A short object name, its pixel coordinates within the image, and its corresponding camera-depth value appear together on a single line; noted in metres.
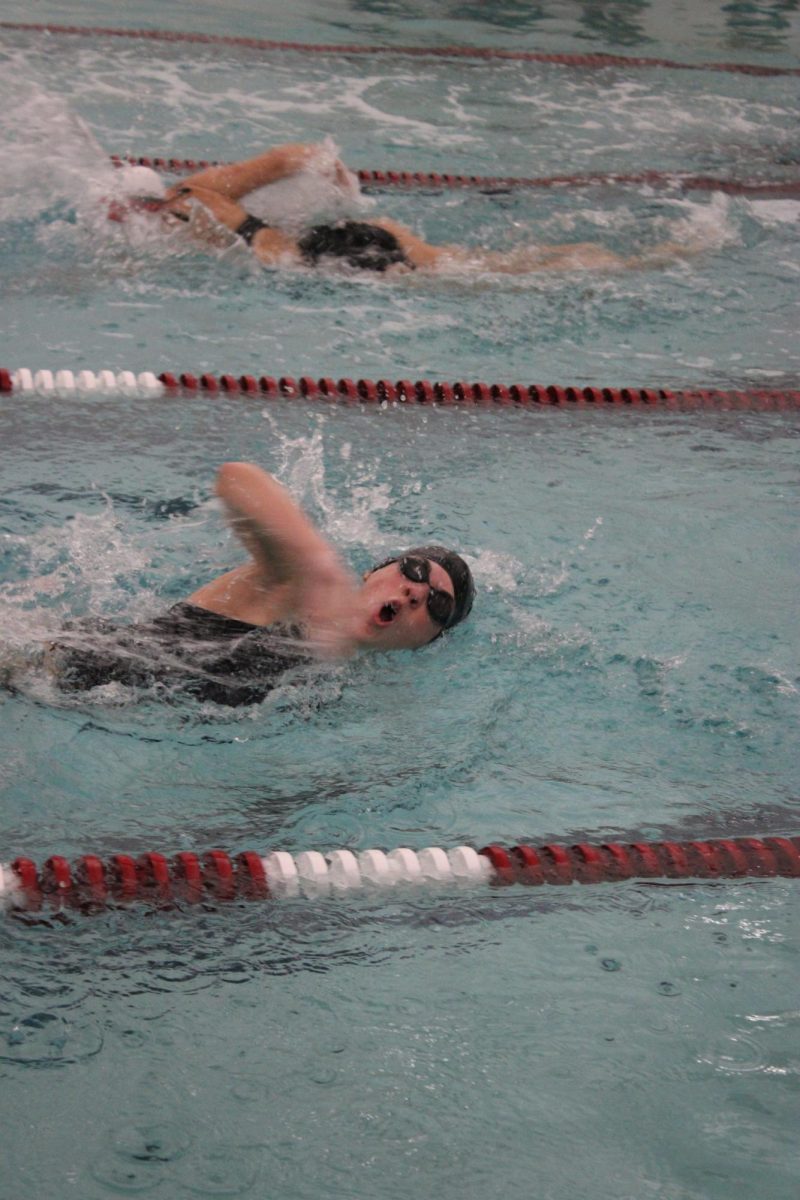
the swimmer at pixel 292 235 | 11.46
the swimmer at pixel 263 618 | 6.10
